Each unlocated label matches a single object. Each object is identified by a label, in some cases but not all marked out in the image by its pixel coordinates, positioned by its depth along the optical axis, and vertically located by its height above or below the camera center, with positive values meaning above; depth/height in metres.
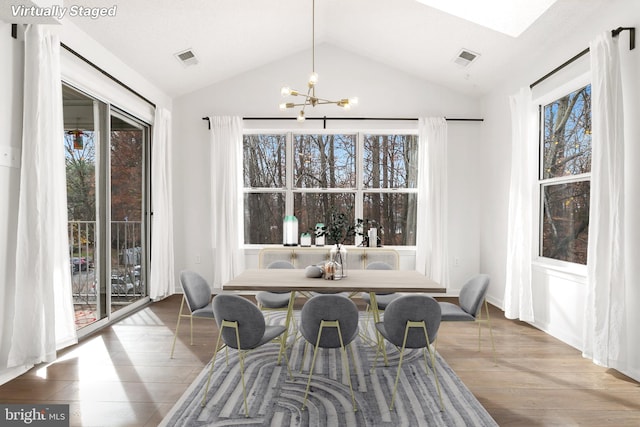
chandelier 3.26 +0.98
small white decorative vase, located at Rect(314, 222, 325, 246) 5.77 -0.45
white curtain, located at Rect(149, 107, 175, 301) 5.14 -0.04
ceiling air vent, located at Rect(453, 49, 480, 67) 4.73 +1.87
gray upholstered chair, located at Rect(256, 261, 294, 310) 3.64 -0.85
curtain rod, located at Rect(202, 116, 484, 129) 5.72 +1.33
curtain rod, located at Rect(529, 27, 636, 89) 3.03 +1.37
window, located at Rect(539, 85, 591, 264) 3.78 +0.34
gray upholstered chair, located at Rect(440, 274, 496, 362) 3.11 -0.76
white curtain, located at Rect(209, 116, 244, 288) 5.63 +0.17
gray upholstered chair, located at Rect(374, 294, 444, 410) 2.43 -0.69
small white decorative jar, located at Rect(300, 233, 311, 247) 5.71 -0.42
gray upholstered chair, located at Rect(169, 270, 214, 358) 3.20 -0.70
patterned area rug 2.30 -1.22
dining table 2.91 -0.57
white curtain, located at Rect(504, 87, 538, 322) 4.27 +0.00
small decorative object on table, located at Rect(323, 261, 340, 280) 3.22 -0.50
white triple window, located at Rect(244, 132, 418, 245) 5.91 +0.45
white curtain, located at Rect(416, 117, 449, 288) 5.54 +0.08
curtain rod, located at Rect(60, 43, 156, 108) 3.50 +1.41
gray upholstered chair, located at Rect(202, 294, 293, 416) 2.38 -0.69
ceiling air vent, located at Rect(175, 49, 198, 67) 4.71 +1.87
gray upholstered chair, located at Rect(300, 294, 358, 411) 2.42 -0.69
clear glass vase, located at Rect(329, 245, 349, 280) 3.24 -0.45
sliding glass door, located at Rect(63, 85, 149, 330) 4.08 +0.09
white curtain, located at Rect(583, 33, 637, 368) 2.96 -0.05
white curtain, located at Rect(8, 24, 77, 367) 2.90 +0.00
